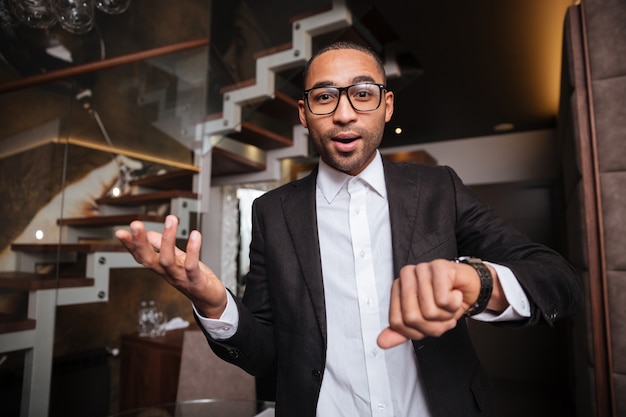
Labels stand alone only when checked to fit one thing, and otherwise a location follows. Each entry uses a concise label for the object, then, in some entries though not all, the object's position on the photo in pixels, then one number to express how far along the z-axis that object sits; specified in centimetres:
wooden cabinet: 253
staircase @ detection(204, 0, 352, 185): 268
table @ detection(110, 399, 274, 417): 158
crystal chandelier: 212
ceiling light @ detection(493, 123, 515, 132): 209
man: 78
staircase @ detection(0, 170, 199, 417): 198
